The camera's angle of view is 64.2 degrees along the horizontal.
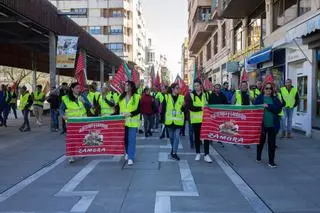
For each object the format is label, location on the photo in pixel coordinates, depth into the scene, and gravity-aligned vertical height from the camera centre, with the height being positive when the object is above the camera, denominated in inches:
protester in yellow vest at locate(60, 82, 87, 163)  215.6 -3.4
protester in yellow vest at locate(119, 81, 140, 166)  203.2 -10.3
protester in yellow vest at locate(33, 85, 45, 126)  400.1 -3.3
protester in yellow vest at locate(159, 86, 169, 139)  311.3 -16.9
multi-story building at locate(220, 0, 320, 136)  312.9 +77.1
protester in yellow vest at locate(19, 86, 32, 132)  358.3 -8.7
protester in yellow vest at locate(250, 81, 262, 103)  284.6 +9.6
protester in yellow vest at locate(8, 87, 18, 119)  463.9 +1.5
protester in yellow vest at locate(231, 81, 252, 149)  266.2 +3.6
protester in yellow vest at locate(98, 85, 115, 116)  235.8 -4.1
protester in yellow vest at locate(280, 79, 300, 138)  304.4 -0.5
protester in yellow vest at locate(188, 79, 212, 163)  215.3 -9.0
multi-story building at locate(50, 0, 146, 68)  1608.1 +495.8
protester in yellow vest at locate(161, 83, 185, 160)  215.1 -13.2
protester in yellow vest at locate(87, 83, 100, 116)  226.7 -1.8
